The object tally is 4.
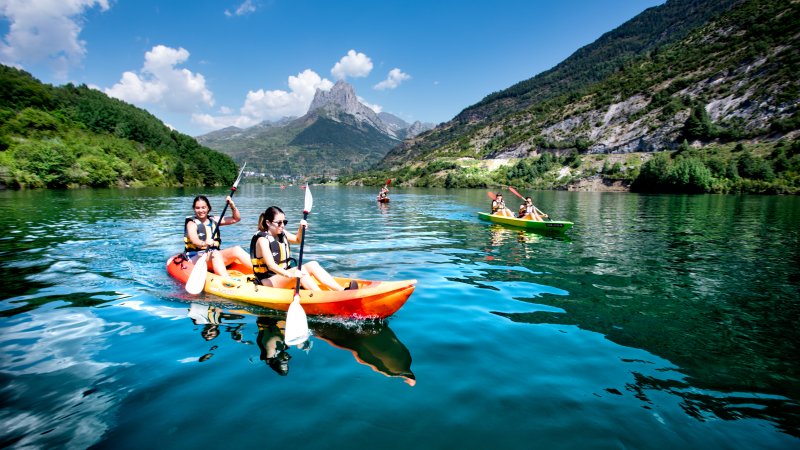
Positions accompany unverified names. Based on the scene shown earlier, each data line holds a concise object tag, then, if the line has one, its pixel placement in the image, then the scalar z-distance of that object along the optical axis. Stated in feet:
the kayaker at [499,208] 81.07
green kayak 63.98
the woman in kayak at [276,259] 26.32
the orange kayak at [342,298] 23.11
